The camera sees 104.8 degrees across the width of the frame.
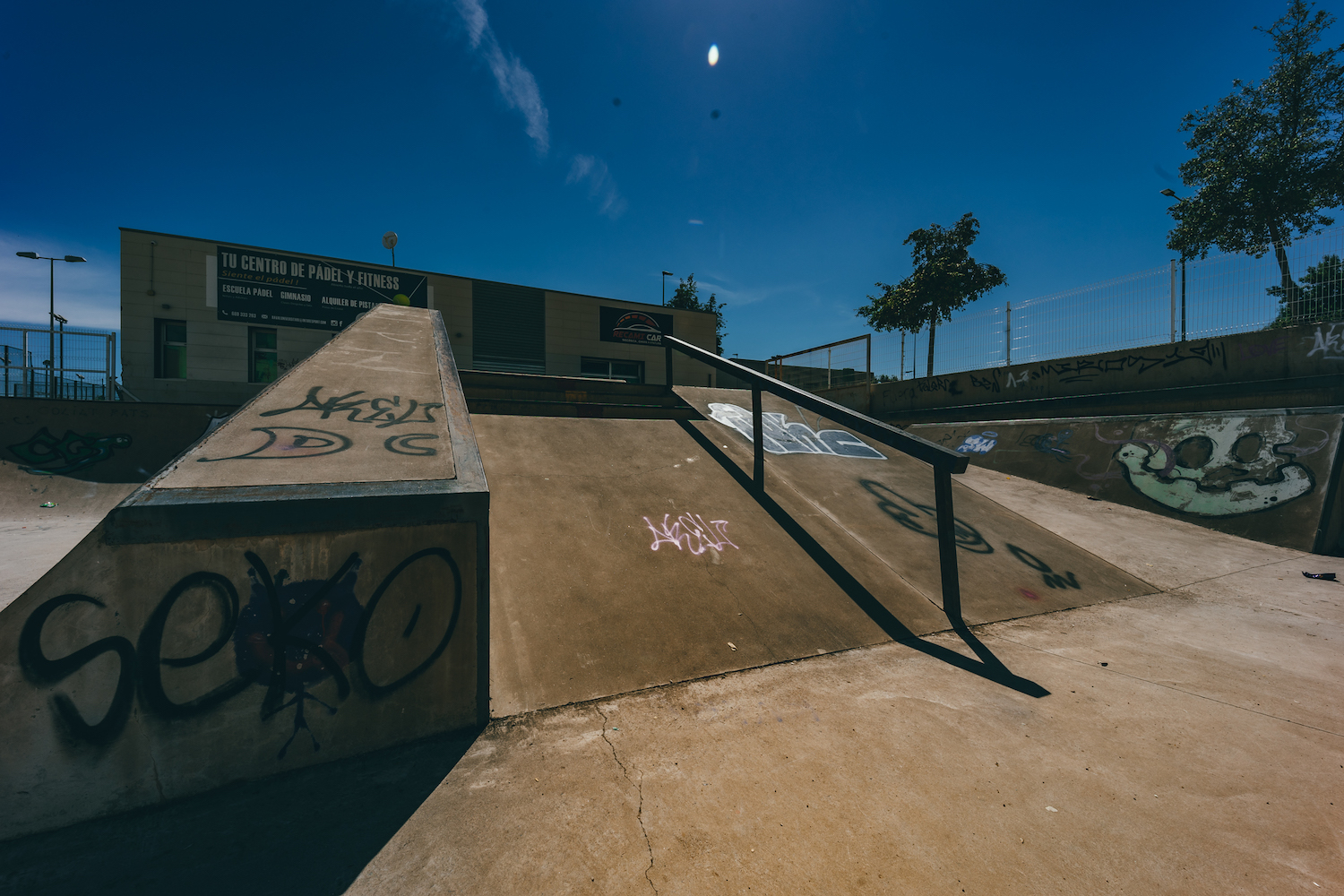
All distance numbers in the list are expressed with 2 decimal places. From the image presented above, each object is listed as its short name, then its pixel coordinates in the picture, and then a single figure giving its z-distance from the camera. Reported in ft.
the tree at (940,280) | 58.39
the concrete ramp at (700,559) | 9.00
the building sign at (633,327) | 60.29
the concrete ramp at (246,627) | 5.24
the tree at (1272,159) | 44.34
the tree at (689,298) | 110.32
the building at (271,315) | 42.65
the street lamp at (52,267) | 49.56
